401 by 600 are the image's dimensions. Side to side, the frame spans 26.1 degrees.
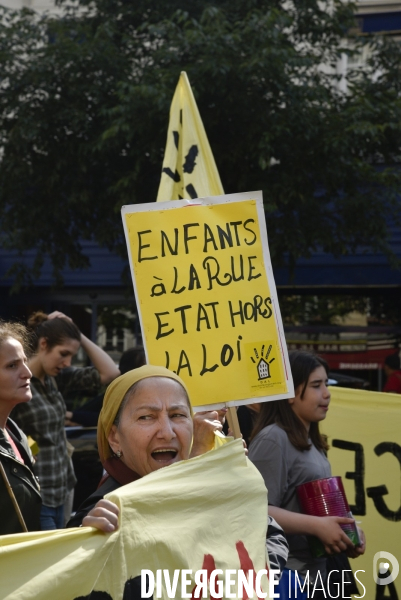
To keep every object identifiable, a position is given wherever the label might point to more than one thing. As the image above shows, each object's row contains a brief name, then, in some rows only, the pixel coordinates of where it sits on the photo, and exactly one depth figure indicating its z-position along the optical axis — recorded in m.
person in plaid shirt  4.97
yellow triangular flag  4.05
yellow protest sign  3.43
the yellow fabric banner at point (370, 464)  4.52
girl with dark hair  3.54
